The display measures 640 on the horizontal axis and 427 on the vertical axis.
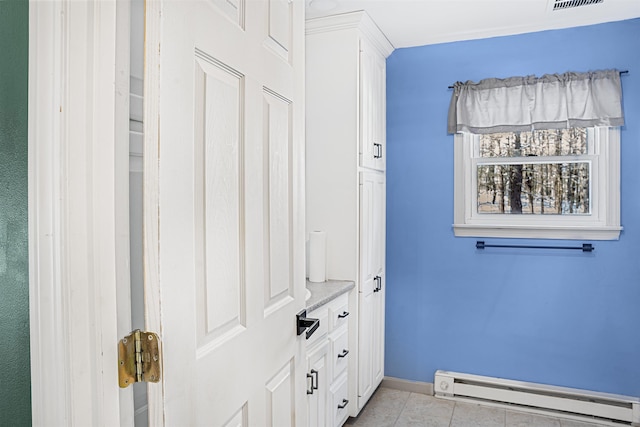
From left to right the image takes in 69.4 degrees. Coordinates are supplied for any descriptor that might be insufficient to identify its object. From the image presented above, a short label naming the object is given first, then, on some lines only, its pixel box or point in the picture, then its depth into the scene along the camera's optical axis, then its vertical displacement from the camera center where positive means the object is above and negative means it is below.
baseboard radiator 2.74 -1.19
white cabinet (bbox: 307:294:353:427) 2.12 -0.79
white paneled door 0.84 +0.00
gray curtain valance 2.76 +0.66
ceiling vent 2.53 +1.13
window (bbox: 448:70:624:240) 2.80 +0.34
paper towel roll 2.67 -0.27
